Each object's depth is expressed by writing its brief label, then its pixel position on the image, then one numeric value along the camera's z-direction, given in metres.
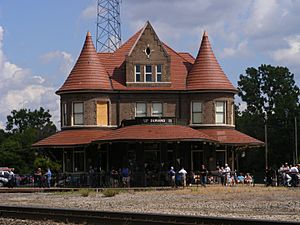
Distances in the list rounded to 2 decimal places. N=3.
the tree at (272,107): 90.06
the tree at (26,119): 163.88
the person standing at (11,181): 55.93
